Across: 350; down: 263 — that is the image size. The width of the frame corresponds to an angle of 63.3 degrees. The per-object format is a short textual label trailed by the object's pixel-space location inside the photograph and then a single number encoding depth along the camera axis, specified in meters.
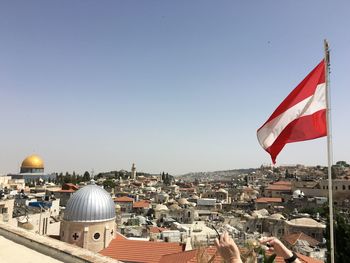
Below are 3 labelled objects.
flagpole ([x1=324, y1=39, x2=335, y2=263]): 4.23
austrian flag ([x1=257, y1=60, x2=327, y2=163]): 5.16
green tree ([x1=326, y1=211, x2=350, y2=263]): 16.67
